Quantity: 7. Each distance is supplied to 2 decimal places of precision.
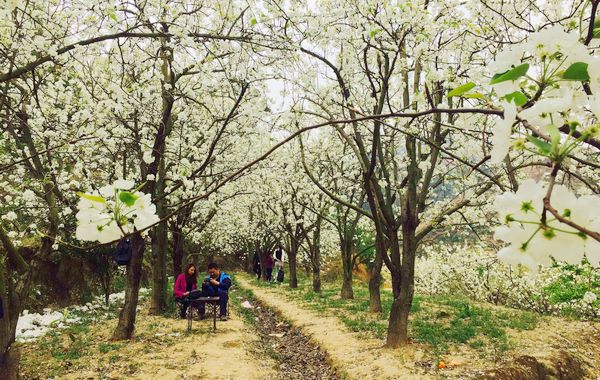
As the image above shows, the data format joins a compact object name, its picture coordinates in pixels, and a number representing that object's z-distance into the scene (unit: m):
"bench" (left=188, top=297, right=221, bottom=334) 10.67
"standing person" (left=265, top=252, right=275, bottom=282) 25.50
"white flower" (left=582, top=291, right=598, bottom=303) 11.04
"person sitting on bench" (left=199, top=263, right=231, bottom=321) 11.48
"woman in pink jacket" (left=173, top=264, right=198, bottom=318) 11.17
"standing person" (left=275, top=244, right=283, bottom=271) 26.78
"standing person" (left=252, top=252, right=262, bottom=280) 29.52
